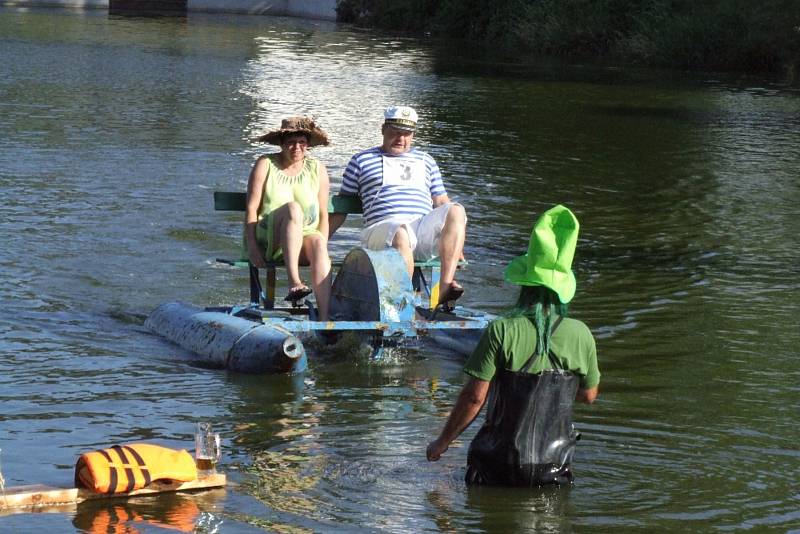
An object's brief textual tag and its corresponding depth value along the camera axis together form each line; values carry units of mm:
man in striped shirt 18449
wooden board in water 11586
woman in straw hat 18064
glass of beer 12513
